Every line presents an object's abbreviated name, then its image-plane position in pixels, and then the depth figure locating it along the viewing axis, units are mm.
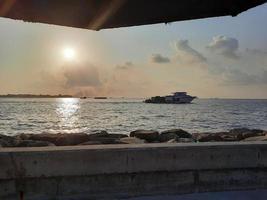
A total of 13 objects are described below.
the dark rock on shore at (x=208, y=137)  10036
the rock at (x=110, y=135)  10096
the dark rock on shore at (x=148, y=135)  9006
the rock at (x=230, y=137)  10155
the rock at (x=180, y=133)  10987
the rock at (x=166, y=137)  9519
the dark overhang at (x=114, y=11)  2154
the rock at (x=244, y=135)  10665
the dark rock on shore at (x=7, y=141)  7915
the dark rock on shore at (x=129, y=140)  6555
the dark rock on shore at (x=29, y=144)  7036
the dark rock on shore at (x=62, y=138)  8602
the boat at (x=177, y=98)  79984
